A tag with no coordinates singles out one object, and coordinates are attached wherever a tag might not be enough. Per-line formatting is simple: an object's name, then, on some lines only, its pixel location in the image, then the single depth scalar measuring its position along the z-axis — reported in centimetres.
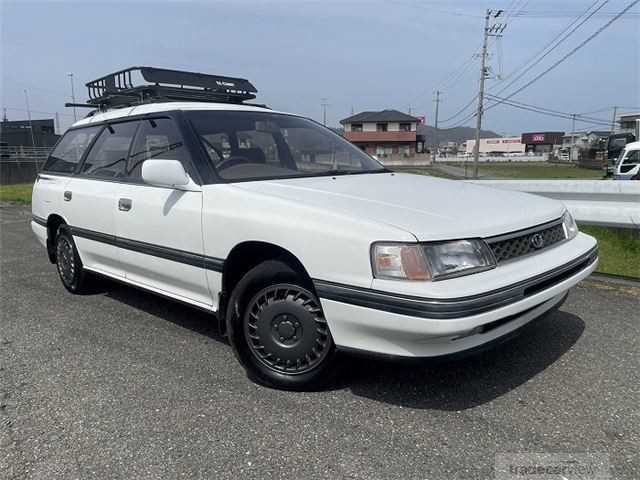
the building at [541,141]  10794
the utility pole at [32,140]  3795
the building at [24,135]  3788
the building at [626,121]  4403
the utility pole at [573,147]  7044
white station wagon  222
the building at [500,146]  11081
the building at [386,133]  6825
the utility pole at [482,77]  3481
